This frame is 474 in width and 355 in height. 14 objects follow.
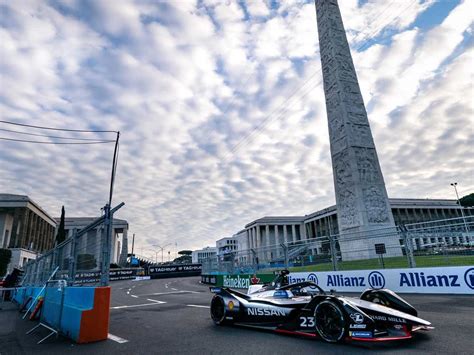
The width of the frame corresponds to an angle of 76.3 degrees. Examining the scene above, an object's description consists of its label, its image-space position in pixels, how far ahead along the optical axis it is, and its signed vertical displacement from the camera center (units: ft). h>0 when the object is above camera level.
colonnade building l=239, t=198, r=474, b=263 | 245.65 +38.59
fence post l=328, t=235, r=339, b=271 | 44.96 +1.88
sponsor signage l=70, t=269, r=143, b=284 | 25.49 -0.11
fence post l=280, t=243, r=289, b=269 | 53.22 +2.46
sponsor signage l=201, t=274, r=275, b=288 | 57.85 -2.23
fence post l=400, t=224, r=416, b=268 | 37.42 +1.74
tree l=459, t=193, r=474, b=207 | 309.42 +57.97
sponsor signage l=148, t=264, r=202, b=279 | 164.00 +0.58
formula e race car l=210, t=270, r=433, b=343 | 14.55 -2.58
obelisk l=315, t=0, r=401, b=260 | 69.56 +27.94
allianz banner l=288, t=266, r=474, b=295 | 31.83 -2.18
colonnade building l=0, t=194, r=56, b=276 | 204.03 +38.14
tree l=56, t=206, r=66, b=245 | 174.68 +27.82
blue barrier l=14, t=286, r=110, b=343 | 18.75 -2.36
